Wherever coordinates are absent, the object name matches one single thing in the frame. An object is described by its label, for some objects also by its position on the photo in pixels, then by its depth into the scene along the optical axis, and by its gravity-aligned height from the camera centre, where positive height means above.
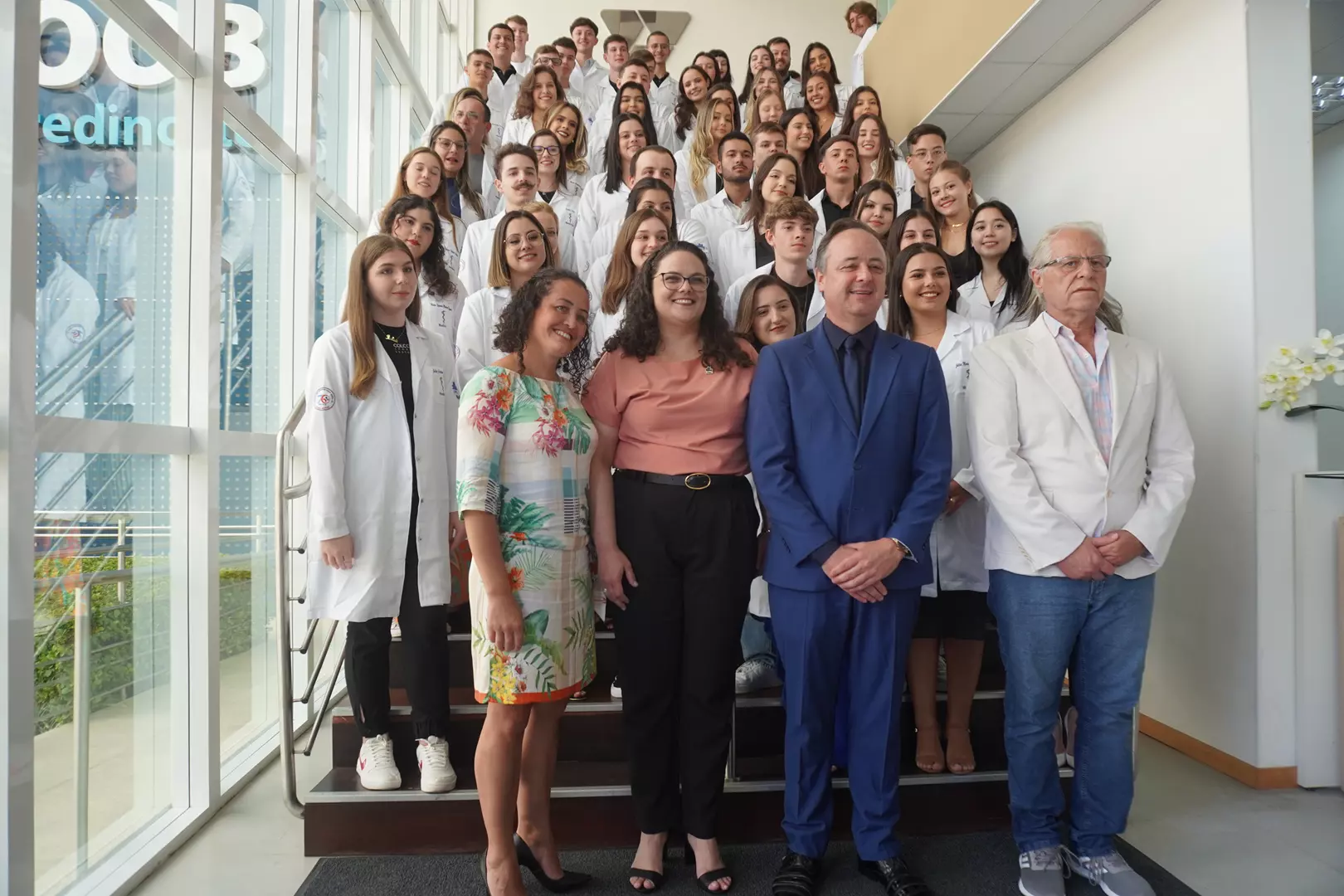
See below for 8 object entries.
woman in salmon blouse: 2.26 -0.22
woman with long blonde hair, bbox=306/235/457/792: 2.54 -0.15
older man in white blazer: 2.35 -0.23
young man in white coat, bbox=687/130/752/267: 4.66 +1.45
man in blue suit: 2.27 -0.21
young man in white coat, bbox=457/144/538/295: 4.23 +1.25
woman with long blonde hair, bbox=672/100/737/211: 5.49 +1.97
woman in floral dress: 2.07 -0.20
